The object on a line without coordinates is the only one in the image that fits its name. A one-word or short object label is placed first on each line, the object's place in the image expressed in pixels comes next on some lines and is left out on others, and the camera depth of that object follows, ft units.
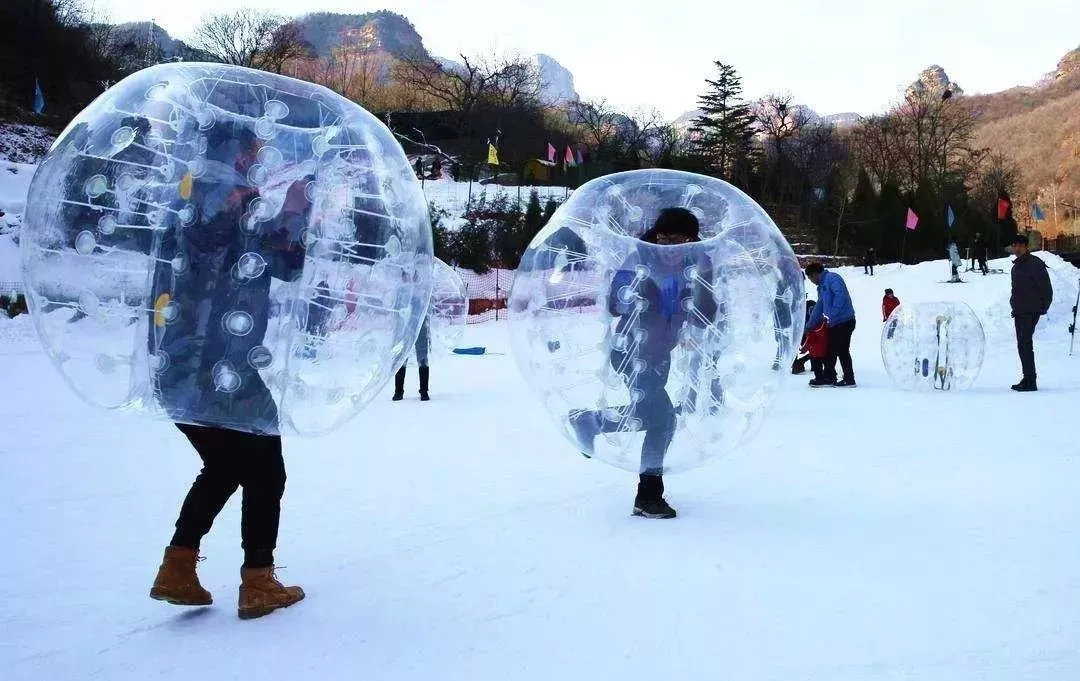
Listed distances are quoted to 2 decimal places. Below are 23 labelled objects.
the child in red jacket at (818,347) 38.44
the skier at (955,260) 87.56
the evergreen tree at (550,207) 134.41
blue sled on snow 55.72
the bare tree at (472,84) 220.02
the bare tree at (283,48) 202.96
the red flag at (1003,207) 107.96
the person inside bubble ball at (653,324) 14.06
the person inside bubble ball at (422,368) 34.30
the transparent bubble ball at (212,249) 10.29
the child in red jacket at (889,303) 53.06
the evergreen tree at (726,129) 197.75
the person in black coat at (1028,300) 34.58
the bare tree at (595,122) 252.21
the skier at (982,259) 95.86
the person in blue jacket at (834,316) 37.65
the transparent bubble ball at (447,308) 38.55
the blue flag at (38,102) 117.29
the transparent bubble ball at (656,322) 14.15
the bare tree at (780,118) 226.17
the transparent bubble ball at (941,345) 34.86
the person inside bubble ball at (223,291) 10.23
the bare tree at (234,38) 207.51
